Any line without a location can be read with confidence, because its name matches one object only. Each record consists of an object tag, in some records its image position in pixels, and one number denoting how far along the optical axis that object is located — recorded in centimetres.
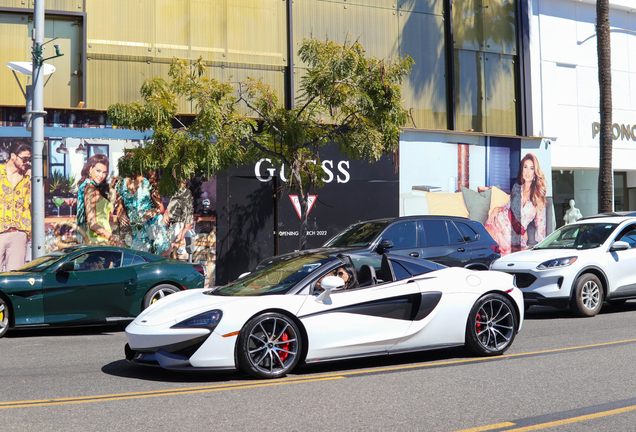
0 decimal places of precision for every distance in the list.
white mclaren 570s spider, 607
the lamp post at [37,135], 1234
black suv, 1127
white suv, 1081
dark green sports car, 935
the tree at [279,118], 1286
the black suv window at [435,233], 1155
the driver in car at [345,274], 683
